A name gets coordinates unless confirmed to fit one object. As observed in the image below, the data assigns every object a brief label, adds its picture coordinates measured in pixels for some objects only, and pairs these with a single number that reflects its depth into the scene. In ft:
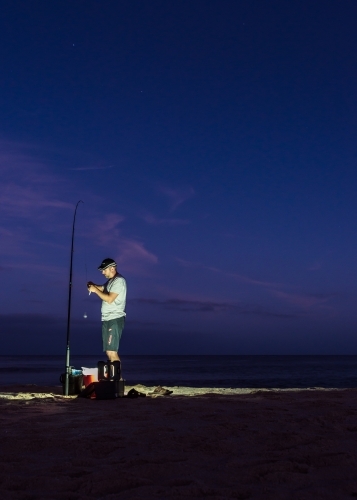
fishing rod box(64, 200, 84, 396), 23.40
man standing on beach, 23.16
